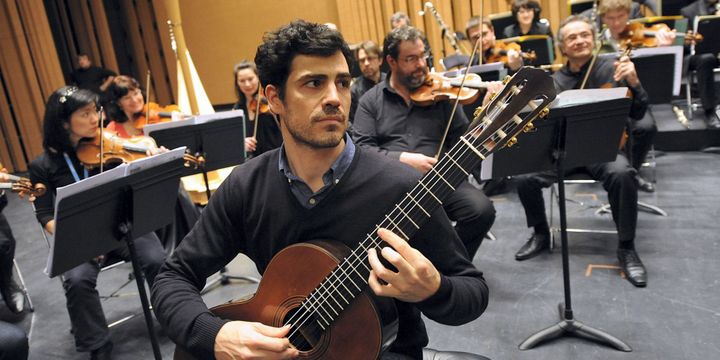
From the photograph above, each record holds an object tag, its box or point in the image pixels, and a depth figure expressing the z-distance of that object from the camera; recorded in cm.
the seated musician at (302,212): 140
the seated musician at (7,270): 363
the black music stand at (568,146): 259
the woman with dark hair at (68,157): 315
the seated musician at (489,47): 521
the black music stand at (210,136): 340
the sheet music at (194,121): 338
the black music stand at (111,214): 217
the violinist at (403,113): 338
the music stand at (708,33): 494
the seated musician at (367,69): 497
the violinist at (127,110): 433
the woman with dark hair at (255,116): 453
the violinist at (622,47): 421
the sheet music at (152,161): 230
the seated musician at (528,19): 627
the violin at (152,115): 446
